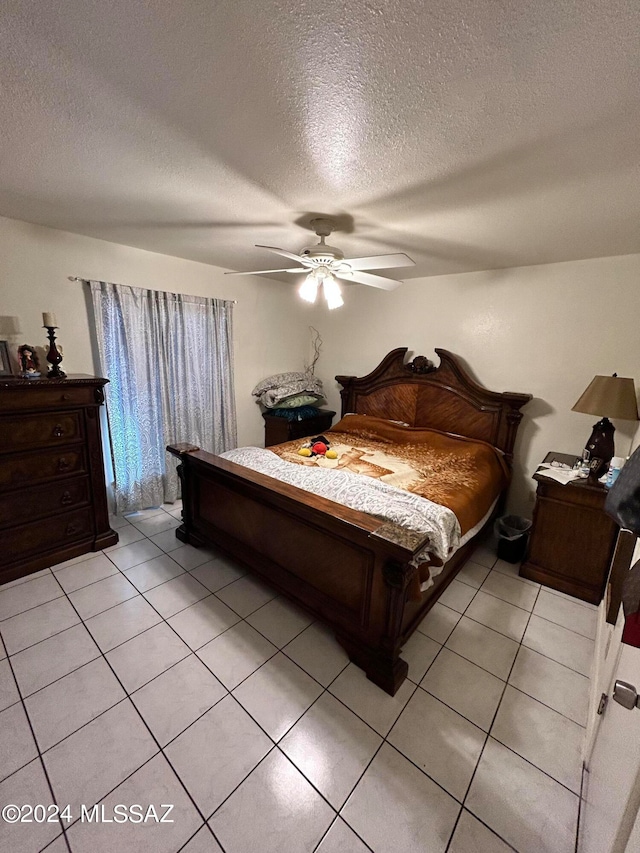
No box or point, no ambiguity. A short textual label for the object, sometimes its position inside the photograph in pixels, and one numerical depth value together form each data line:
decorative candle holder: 2.24
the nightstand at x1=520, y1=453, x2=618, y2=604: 2.10
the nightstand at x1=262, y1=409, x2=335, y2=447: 3.75
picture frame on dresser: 2.22
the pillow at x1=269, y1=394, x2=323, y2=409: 3.82
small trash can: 2.53
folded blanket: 3.75
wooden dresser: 2.03
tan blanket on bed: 2.08
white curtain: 2.73
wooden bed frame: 1.52
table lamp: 2.11
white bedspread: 1.62
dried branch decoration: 4.13
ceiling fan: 1.83
